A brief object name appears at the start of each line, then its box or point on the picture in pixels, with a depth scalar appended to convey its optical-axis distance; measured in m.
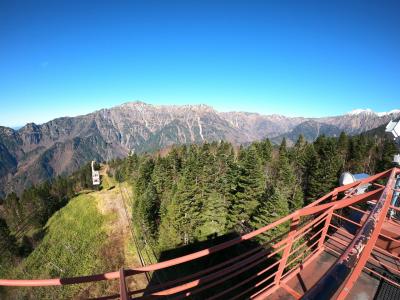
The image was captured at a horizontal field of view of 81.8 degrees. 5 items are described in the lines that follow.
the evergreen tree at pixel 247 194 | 31.19
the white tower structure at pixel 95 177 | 87.35
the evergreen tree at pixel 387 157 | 41.50
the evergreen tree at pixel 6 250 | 44.66
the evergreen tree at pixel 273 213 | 24.47
